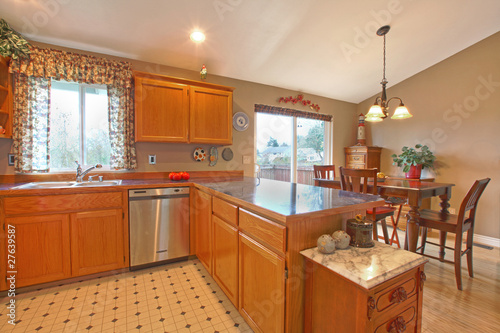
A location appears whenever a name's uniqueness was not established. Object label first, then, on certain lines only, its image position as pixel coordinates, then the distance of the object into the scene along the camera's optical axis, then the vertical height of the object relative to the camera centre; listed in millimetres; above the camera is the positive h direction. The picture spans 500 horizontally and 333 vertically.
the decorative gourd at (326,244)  1112 -400
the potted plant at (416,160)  3531 +59
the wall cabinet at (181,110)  2562 +633
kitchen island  1151 -443
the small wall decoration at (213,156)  3217 +99
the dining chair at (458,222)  2008 -559
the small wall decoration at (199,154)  3127 +122
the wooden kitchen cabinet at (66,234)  1912 -652
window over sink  2525 +426
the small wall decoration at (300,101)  3832 +1091
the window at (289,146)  3817 +311
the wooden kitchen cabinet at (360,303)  943 -635
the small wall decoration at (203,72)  2910 +1165
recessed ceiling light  2400 +1366
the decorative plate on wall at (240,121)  3385 +634
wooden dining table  2258 -311
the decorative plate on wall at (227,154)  3322 +132
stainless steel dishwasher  2285 -652
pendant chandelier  2623 +618
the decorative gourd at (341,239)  1180 -395
